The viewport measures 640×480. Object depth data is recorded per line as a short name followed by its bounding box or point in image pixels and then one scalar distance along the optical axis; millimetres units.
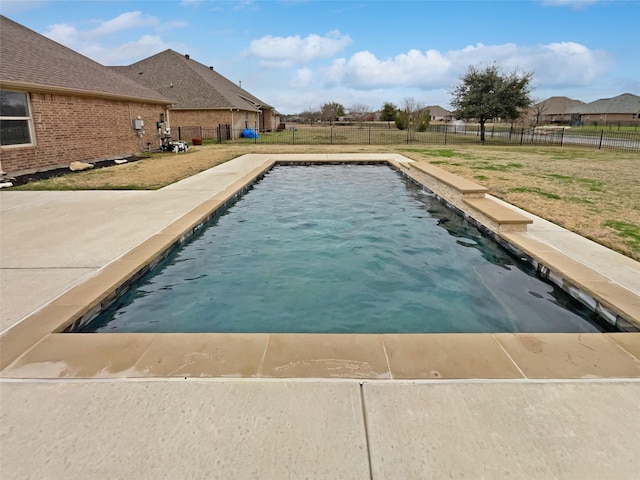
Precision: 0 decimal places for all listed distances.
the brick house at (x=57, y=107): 10734
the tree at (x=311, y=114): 68938
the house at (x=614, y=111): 56125
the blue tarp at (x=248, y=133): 30214
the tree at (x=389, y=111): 54075
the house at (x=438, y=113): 91562
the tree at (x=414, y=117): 35875
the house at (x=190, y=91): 28219
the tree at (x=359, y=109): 73494
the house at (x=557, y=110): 68250
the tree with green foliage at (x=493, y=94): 25078
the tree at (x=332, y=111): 63656
